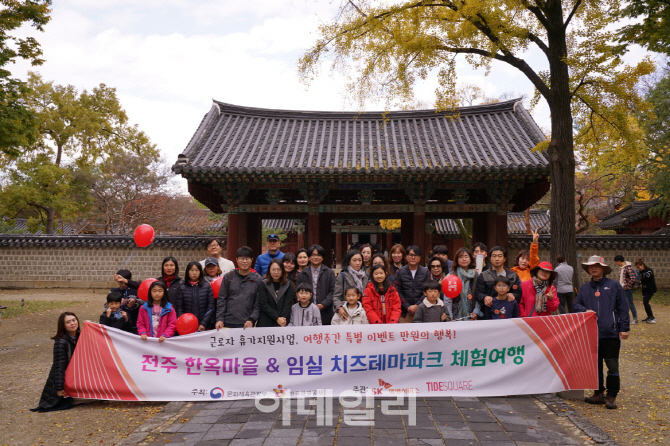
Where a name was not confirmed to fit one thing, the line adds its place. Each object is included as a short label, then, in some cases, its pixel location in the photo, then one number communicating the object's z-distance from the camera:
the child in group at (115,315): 5.59
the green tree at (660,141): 16.39
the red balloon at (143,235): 7.35
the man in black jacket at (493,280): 5.64
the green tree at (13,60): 10.14
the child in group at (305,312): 5.53
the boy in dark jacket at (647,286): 10.96
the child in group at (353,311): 5.50
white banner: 5.12
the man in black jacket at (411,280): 6.27
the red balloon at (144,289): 6.06
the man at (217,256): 6.65
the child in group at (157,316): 5.41
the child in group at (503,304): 5.49
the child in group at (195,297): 5.73
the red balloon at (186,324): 5.43
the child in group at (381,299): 5.69
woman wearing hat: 5.54
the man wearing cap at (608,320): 5.16
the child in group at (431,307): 5.59
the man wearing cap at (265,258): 6.93
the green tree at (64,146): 20.81
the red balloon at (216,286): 6.08
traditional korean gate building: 10.58
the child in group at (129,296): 5.87
